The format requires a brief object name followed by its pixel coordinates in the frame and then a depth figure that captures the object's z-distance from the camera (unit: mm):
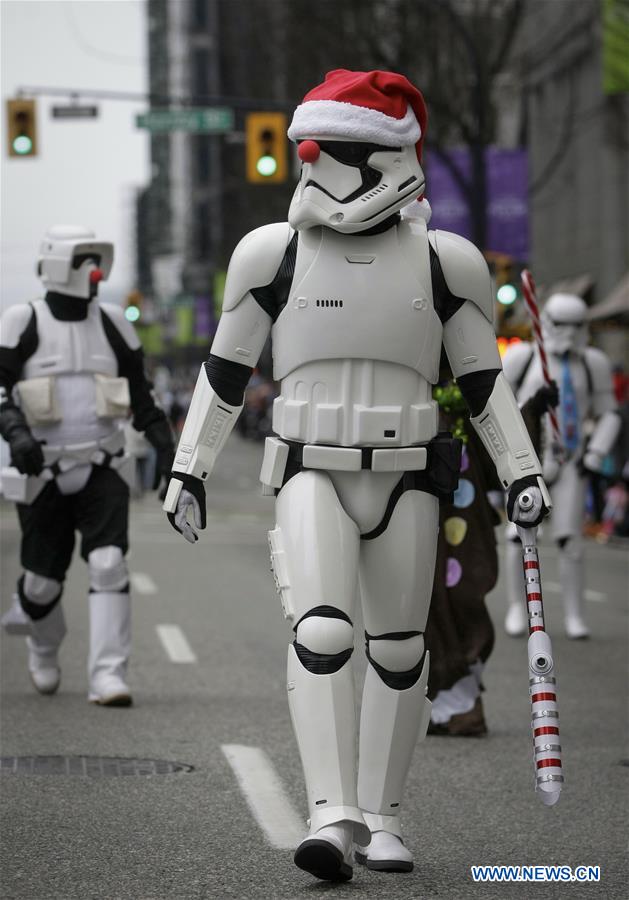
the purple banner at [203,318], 81875
